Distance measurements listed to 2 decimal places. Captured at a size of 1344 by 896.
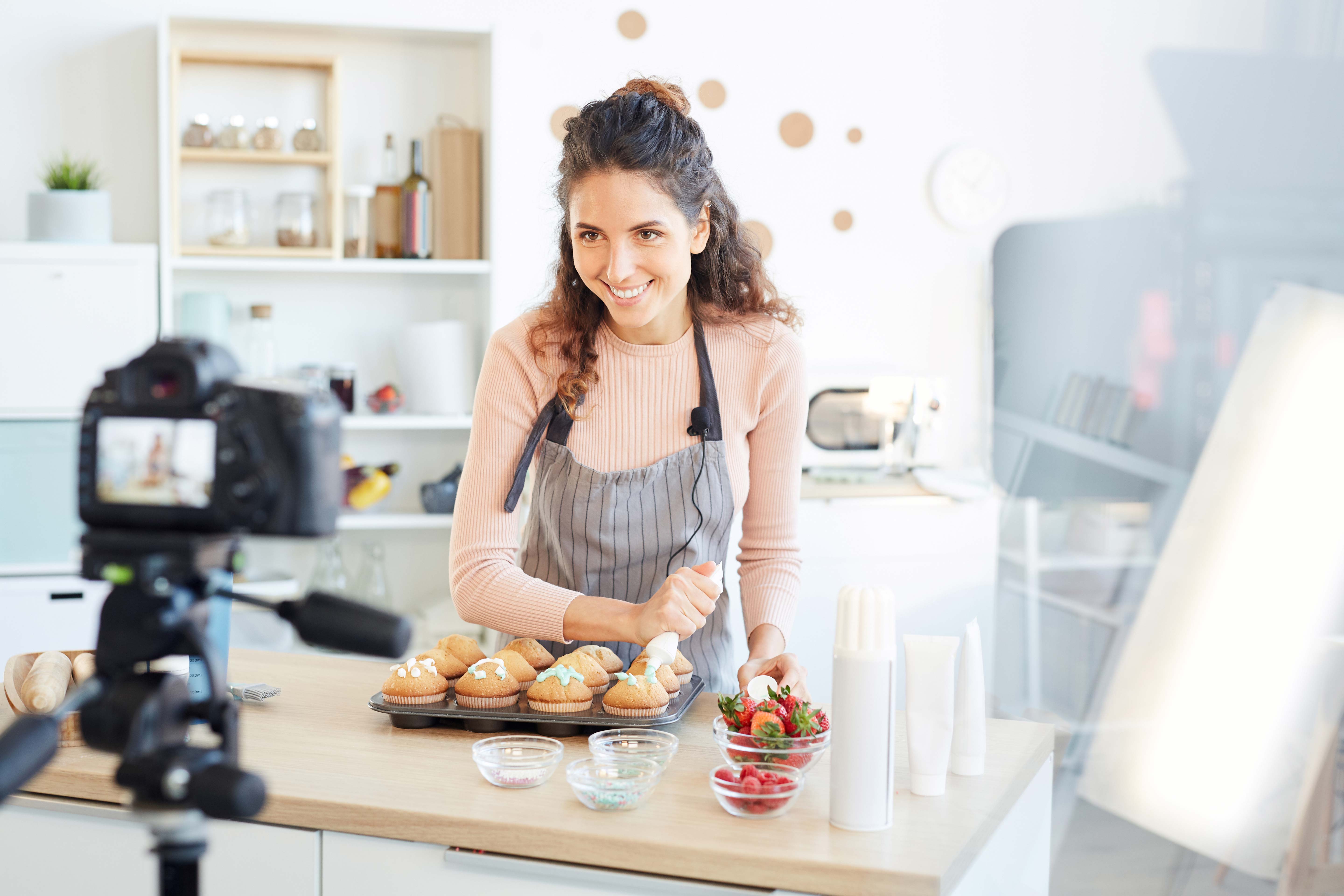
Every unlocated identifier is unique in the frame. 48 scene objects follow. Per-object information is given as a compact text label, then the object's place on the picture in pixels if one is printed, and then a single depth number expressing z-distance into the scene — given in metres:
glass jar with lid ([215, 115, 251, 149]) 3.06
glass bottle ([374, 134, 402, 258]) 3.17
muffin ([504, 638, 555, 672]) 1.50
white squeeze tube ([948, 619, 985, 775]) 1.28
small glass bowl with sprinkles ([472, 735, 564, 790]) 1.22
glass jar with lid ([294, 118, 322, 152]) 3.11
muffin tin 1.35
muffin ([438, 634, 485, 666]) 1.49
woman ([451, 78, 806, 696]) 1.58
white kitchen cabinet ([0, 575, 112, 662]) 2.83
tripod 0.66
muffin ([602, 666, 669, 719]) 1.37
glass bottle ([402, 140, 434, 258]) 3.15
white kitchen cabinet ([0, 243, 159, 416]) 2.84
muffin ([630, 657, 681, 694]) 1.42
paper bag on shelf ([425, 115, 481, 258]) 3.17
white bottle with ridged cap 1.10
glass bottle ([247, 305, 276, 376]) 3.11
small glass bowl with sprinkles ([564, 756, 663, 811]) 1.16
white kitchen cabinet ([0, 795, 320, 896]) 1.24
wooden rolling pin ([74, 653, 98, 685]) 1.44
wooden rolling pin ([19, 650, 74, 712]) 1.39
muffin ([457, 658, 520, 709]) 1.39
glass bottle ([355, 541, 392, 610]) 3.22
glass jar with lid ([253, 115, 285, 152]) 3.07
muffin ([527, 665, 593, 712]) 1.37
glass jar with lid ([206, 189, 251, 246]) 3.07
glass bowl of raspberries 1.14
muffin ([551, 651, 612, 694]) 1.43
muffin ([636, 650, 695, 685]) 1.49
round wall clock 3.64
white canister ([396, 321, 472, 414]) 3.14
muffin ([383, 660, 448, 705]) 1.41
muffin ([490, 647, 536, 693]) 1.44
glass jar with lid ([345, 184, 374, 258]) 3.16
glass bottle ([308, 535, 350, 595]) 3.16
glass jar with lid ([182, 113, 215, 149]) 3.04
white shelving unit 3.15
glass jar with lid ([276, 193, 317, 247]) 3.10
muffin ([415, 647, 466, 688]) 1.45
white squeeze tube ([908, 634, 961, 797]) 1.21
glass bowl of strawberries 1.18
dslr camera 0.68
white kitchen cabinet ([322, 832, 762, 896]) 1.11
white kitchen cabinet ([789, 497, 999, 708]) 3.17
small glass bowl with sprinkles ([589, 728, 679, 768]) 1.22
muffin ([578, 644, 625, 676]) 1.49
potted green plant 2.89
